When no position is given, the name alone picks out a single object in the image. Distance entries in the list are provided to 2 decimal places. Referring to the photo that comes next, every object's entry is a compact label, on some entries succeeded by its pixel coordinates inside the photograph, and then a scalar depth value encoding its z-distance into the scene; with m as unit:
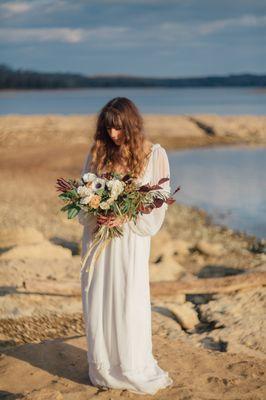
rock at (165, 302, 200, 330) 9.80
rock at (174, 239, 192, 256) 14.24
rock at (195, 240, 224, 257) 14.30
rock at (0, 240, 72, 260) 11.91
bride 6.40
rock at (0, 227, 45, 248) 13.23
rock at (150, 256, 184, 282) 12.09
